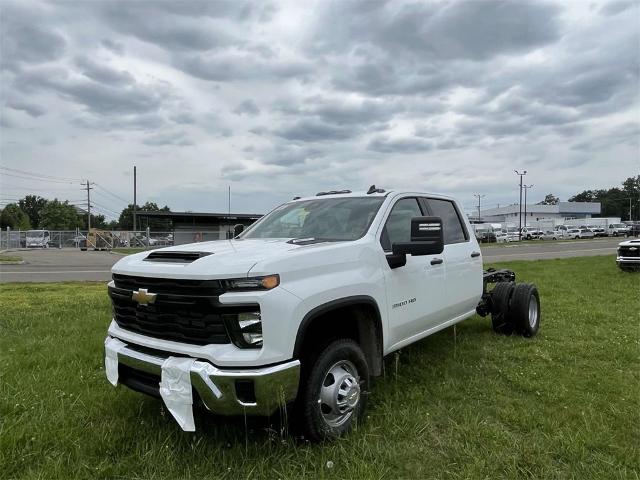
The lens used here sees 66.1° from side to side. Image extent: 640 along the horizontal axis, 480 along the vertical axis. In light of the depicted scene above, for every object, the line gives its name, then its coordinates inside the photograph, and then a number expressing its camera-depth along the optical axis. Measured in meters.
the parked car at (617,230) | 65.81
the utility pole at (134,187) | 56.81
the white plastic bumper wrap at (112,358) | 3.48
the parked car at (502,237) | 53.62
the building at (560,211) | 113.00
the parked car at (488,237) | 51.34
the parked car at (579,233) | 60.88
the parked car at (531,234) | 61.81
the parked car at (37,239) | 42.91
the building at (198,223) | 40.34
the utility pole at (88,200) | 80.47
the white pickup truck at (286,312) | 2.91
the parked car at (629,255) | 13.77
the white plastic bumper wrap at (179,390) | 2.94
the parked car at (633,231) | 65.88
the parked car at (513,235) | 55.38
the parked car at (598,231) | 62.93
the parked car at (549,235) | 61.97
